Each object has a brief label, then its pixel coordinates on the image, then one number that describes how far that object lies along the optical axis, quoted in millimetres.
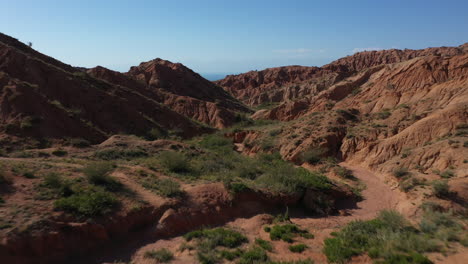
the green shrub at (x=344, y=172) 20719
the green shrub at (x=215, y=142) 29488
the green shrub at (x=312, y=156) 24203
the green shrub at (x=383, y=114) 27969
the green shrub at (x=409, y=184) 16336
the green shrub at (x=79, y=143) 20828
